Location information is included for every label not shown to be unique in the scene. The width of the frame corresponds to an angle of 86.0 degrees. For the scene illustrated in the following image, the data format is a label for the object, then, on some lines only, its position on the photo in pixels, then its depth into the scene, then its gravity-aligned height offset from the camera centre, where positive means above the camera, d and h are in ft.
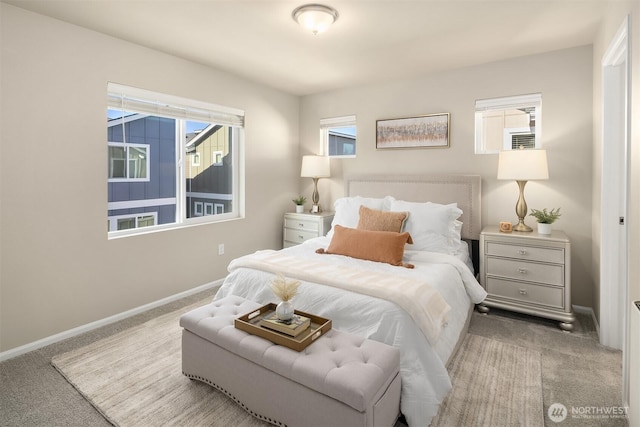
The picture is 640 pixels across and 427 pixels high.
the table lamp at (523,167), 9.91 +1.17
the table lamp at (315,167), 14.64 +1.70
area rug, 5.98 -3.59
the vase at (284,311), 6.15 -1.88
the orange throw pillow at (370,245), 8.95 -1.04
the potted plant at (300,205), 15.37 +0.07
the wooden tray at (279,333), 5.64 -2.18
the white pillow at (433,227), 9.98 -0.60
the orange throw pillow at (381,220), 10.00 -0.41
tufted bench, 4.87 -2.64
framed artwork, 12.61 +2.89
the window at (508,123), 11.21 +2.84
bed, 6.01 -1.60
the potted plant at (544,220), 9.95 -0.39
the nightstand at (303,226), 14.35 -0.84
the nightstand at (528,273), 9.35 -1.91
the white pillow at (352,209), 11.33 -0.08
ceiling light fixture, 7.77 +4.44
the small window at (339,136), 15.03 +3.20
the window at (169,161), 10.18 +1.59
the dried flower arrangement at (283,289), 6.16 -1.49
